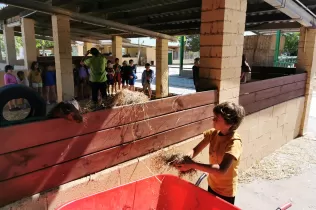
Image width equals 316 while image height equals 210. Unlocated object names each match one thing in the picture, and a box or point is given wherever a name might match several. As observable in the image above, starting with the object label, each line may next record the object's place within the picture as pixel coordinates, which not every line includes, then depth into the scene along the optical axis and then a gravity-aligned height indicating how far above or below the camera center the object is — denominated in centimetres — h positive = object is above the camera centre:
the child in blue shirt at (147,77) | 997 -65
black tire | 214 -33
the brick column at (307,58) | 659 +11
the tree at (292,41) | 3159 +258
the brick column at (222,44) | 365 +26
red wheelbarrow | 197 -116
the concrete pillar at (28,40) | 920 +71
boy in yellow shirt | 204 -78
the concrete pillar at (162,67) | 1259 -32
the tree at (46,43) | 3259 +218
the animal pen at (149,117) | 211 -69
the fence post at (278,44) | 1562 +113
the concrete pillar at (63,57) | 763 +9
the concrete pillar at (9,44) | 1138 +70
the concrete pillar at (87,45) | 2039 +118
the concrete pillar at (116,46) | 1381 +79
